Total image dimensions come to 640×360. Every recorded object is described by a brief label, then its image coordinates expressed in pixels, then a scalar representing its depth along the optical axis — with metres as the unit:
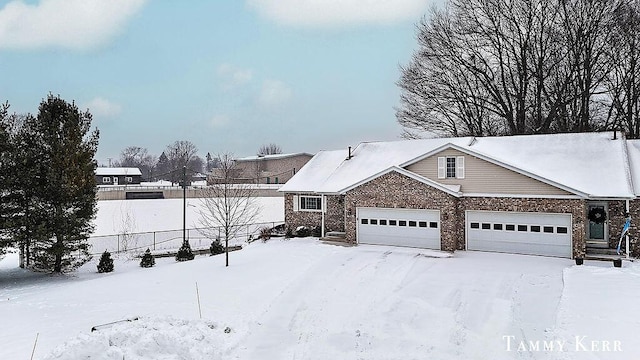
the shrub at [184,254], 21.78
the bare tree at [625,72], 25.28
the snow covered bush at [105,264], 19.78
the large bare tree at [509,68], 27.19
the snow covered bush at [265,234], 23.74
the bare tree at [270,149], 115.61
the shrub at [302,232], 22.77
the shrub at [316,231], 22.69
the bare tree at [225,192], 20.39
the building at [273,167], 68.79
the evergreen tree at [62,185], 18.28
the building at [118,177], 72.38
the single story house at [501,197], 16.62
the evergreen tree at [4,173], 17.25
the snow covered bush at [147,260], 20.44
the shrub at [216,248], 23.00
